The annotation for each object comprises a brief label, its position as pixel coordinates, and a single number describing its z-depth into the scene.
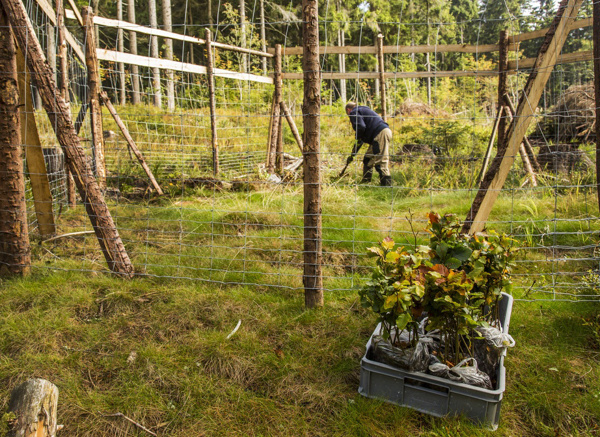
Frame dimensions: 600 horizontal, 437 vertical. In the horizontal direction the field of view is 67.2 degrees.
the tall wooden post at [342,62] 22.46
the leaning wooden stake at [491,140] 6.68
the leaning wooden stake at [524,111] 3.51
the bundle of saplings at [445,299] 2.57
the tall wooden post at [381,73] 8.56
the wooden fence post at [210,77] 7.76
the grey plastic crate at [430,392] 2.54
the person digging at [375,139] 8.30
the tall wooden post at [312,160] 3.53
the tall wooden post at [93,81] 6.28
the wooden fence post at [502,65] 6.72
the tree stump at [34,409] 2.21
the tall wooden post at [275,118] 8.11
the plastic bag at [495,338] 2.75
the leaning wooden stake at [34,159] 4.54
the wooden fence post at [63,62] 6.05
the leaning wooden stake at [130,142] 6.44
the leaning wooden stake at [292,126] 7.67
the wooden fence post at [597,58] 3.34
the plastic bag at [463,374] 2.59
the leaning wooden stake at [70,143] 3.93
